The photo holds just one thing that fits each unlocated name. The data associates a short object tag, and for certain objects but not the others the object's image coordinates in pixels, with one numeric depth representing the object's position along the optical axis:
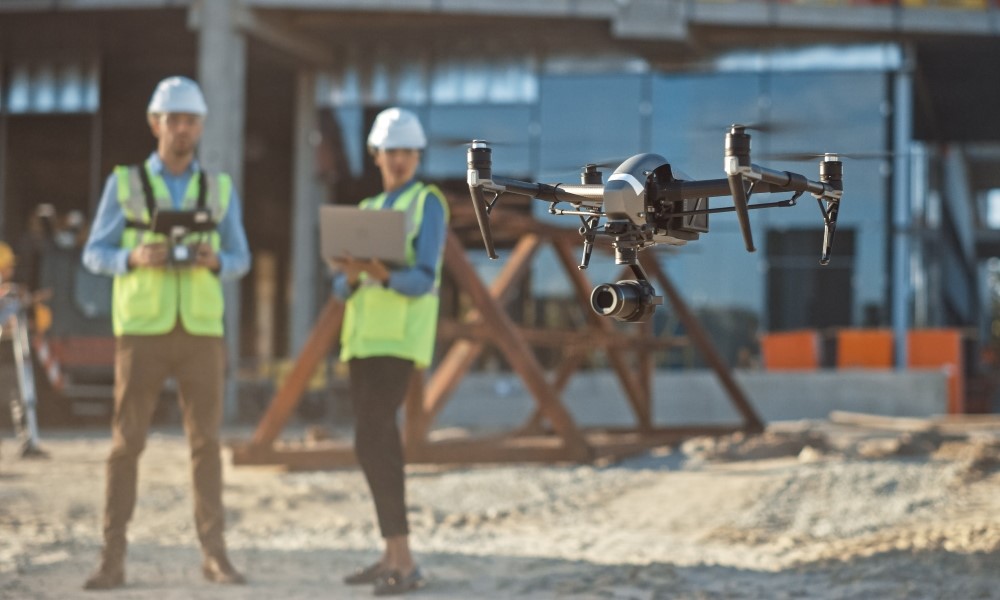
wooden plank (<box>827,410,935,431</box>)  14.92
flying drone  3.37
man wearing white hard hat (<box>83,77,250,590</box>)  5.73
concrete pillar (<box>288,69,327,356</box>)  25.69
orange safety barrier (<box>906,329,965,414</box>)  20.84
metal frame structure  9.43
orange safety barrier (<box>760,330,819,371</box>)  21.36
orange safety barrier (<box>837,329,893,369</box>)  21.09
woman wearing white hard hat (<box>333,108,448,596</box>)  5.66
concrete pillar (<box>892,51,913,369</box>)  22.83
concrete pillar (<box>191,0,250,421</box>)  21.97
